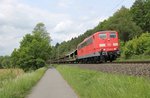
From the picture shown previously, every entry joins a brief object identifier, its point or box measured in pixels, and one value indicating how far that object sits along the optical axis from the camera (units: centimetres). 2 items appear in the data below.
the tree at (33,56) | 3579
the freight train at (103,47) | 1628
